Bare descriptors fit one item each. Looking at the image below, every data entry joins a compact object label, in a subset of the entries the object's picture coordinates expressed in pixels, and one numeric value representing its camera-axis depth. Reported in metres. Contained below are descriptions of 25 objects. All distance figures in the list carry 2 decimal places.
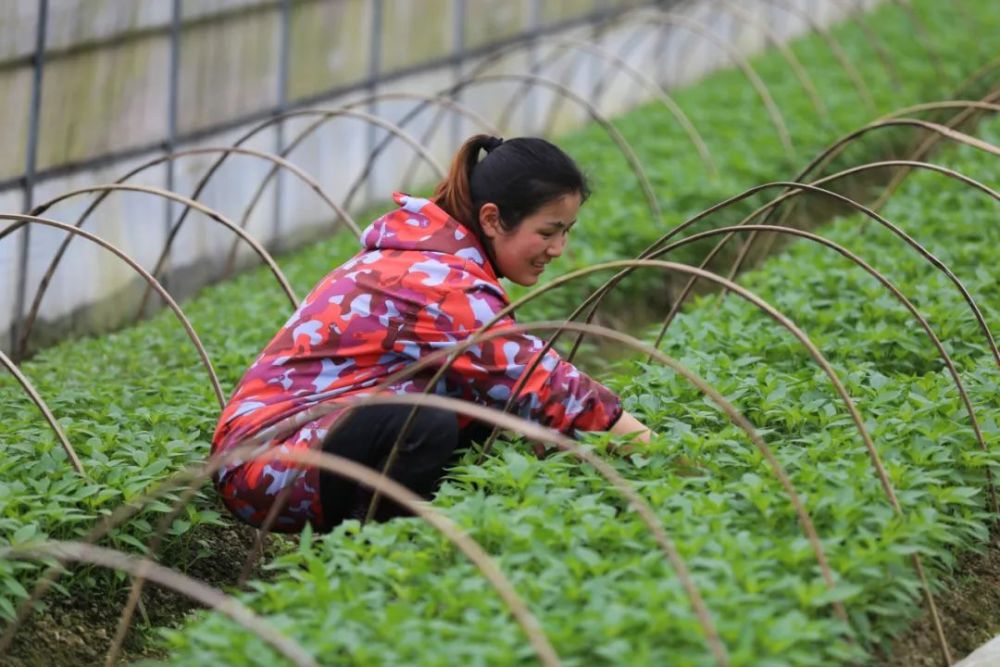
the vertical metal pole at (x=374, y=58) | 21.45
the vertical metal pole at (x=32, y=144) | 15.19
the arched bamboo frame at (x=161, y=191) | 10.56
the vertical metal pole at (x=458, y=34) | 23.53
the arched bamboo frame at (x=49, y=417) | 8.91
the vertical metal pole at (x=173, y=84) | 17.34
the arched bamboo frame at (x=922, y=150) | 13.00
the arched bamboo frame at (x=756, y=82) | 18.53
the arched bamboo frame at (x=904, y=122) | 9.26
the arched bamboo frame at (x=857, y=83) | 20.81
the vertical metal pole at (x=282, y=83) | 19.62
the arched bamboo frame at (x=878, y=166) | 9.51
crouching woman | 8.52
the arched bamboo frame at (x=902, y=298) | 8.64
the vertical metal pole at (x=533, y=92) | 25.05
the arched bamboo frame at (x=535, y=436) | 6.18
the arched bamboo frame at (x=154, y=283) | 9.90
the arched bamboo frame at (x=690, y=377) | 7.09
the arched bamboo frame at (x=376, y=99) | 14.99
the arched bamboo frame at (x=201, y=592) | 5.86
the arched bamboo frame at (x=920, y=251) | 9.23
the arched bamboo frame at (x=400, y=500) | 6.01
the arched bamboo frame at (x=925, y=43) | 22.84
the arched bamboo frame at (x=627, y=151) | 15.83
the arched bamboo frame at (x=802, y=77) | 20.42
